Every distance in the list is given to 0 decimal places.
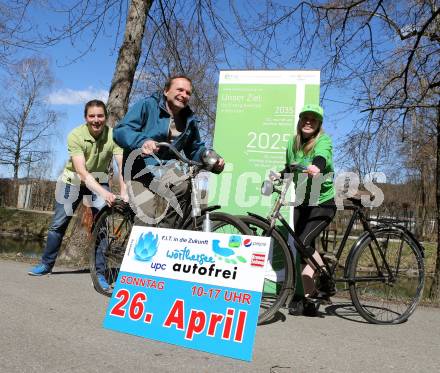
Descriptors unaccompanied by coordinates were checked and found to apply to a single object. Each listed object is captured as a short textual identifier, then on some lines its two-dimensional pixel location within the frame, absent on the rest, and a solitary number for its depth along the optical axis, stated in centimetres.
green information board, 516
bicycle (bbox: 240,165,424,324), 374
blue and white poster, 285
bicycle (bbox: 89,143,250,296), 439
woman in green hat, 402
